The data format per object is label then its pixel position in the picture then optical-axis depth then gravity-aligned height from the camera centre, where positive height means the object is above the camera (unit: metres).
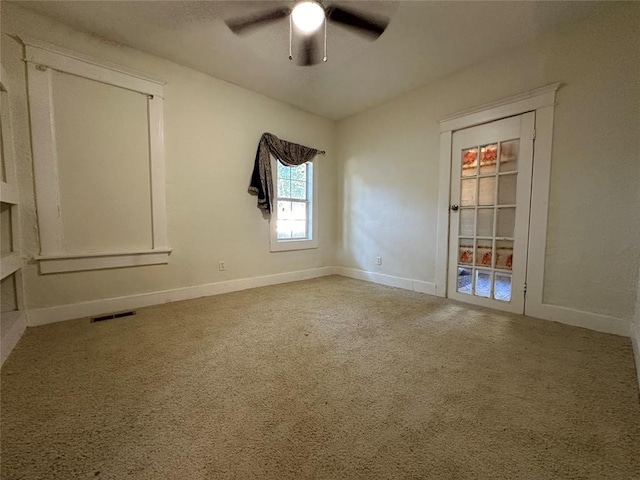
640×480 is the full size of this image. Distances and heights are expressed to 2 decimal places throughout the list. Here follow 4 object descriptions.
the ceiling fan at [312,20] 1.62 +1.38
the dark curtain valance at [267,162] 3.31 +0.76
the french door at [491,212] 2.44 +0.10
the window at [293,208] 3.64 +0.18
